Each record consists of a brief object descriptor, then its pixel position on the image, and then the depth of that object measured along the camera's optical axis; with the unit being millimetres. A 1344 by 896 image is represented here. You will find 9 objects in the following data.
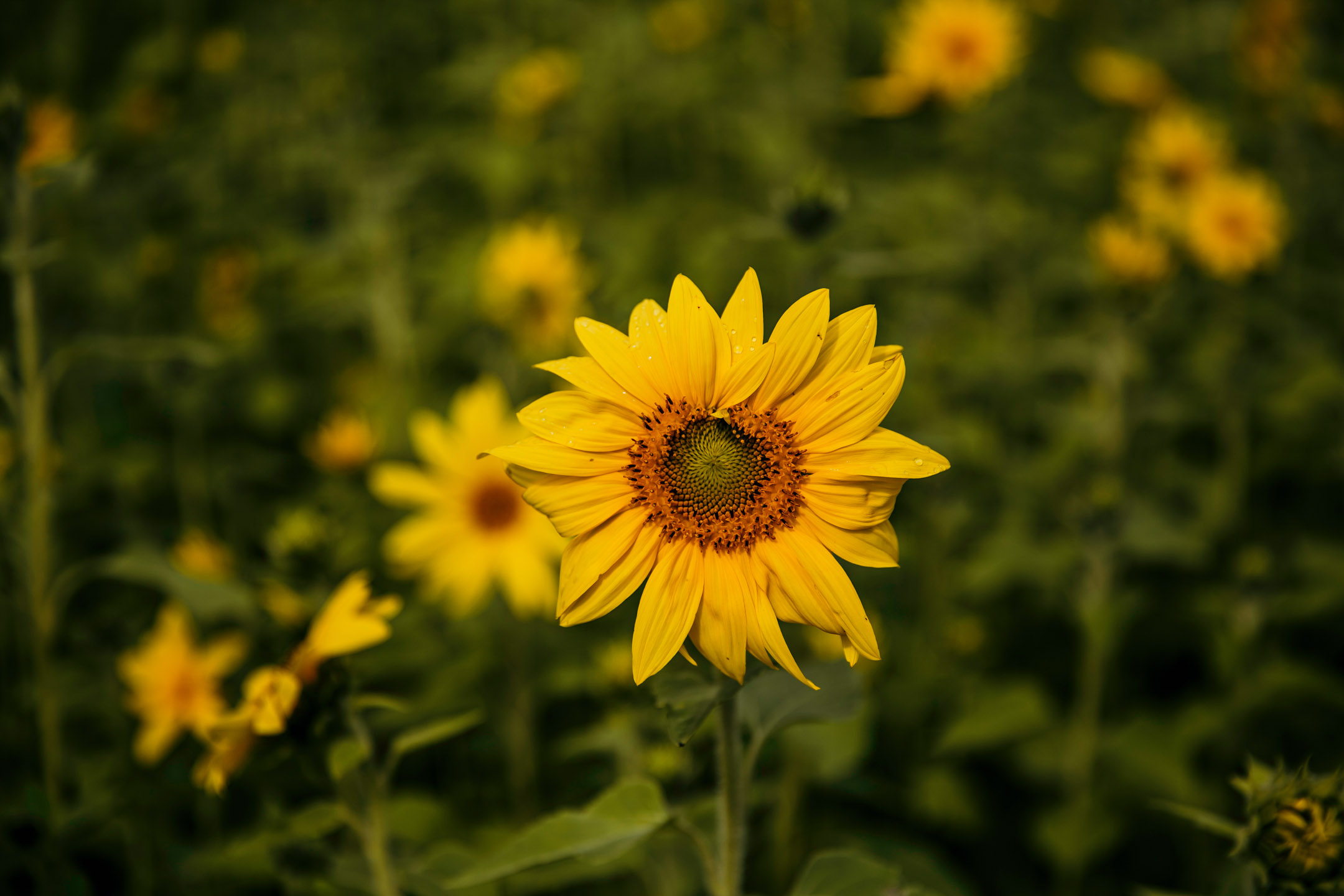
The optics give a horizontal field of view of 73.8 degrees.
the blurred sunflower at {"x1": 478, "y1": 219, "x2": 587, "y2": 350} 3291
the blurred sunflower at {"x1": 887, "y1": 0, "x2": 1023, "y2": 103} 4109
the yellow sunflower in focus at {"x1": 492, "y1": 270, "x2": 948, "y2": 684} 1182
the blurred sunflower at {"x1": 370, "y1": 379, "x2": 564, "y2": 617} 2709
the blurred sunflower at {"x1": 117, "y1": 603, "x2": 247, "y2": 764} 2570
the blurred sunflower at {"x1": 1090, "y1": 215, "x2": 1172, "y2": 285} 2928
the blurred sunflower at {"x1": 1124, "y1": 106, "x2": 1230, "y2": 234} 4023
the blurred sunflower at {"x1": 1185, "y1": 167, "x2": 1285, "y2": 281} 3406
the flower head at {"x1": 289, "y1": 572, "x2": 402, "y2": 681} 1422
